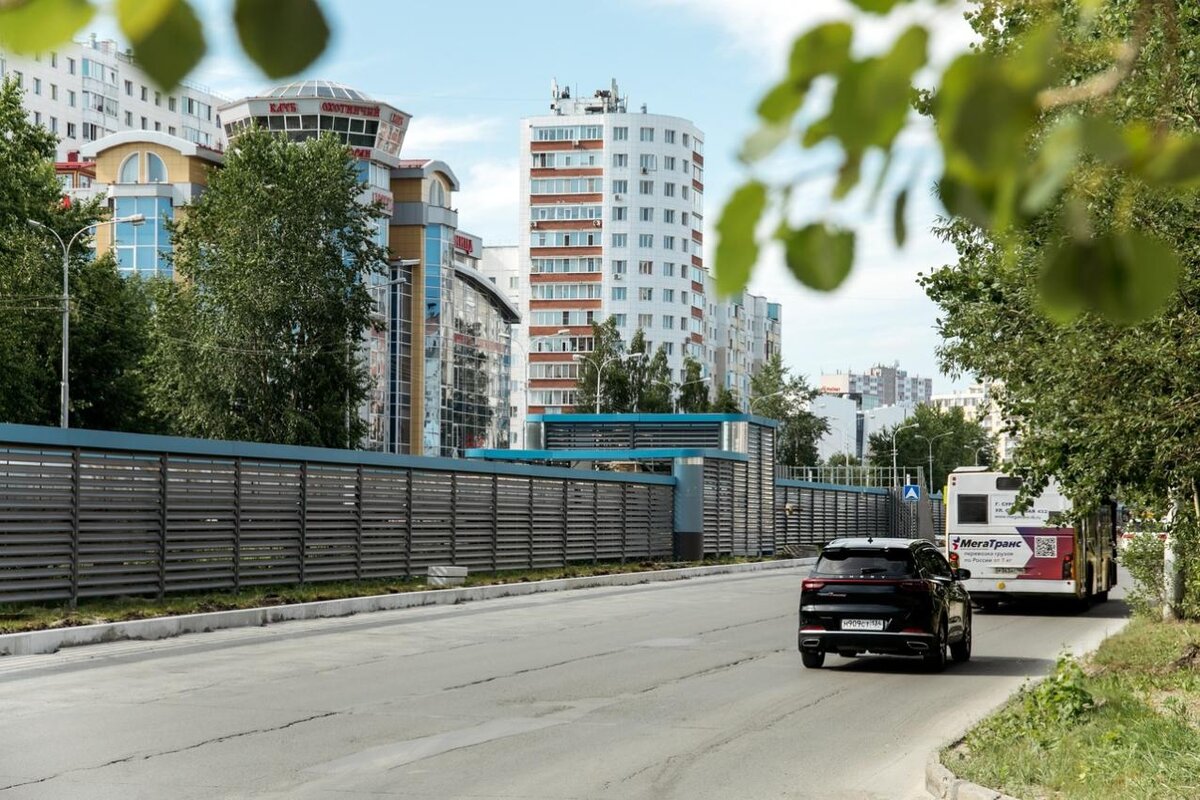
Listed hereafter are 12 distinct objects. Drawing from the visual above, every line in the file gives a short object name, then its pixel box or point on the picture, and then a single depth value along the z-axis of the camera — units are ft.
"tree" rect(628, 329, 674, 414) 338.95
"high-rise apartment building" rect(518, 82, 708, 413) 465.88
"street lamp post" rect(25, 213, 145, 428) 160.56
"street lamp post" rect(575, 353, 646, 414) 333.37
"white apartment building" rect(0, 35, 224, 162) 437.99
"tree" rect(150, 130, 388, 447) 189.98
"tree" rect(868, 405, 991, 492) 506.32
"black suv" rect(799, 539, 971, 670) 55.62
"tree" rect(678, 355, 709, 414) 348.59
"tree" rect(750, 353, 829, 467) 393.50
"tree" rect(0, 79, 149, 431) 158.92
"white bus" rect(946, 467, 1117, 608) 93.97
